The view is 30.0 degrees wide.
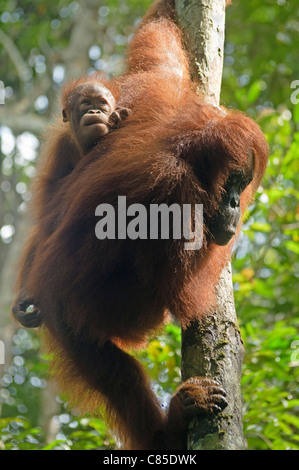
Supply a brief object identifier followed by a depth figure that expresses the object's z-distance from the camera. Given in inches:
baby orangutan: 137.3
